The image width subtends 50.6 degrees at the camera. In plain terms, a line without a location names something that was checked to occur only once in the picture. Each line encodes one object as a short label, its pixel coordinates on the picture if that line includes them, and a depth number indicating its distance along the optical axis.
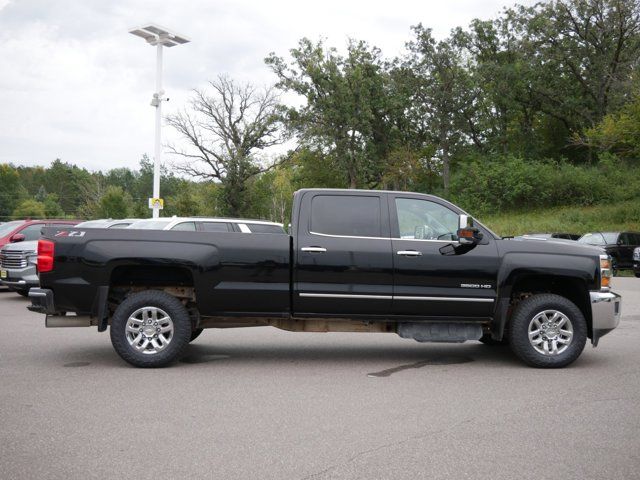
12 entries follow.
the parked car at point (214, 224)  13.99
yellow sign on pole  23.52
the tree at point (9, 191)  118.62
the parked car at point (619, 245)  26.31
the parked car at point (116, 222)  15.57
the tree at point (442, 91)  51.03
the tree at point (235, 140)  52.47
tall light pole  23.09
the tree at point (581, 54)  43.47
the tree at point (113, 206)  82.06
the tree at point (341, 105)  52.59
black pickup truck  7.62
